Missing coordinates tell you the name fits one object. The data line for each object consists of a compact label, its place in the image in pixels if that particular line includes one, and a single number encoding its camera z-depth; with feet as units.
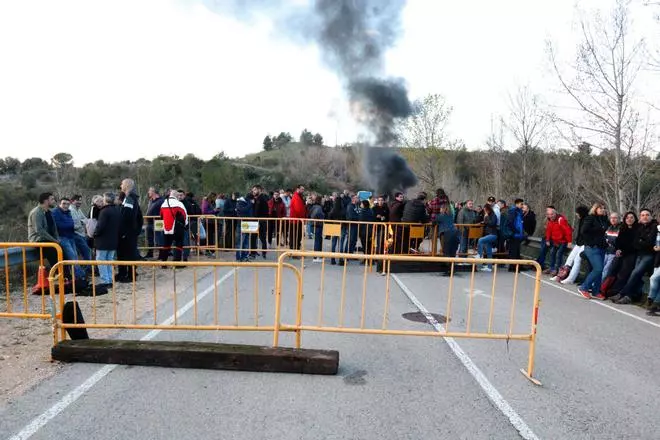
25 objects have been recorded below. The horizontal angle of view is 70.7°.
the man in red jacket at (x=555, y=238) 35.76
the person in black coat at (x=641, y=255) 26.25
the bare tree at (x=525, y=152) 68.16
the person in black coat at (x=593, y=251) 29.14
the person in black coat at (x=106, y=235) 27.63
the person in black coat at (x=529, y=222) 41.67
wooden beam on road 14.92
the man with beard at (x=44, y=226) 24.80
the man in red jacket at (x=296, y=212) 42.38
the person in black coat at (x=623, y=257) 27.58
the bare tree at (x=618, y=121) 40.17
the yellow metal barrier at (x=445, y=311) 15.57
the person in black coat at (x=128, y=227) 29.53
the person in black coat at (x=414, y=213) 37.01
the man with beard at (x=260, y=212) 41.86
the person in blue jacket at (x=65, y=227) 27.17
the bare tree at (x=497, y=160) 80.38
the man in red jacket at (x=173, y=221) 33.42
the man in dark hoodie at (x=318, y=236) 41.29
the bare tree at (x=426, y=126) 93.91
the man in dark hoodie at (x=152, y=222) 39.91
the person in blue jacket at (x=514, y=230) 38.78
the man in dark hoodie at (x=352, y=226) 39.78
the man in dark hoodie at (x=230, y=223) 41.40
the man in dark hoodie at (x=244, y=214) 41.22
